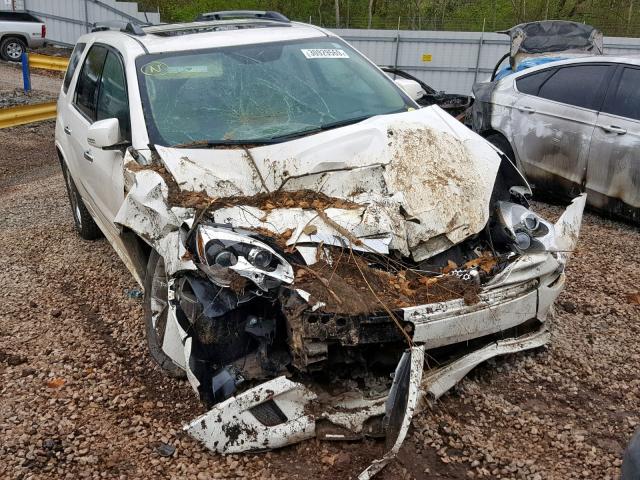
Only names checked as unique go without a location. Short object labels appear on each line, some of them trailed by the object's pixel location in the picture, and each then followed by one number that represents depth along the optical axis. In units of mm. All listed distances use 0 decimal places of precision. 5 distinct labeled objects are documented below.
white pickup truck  18875
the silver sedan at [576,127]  6164
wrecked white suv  3031
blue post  14422
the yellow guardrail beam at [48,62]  17422
